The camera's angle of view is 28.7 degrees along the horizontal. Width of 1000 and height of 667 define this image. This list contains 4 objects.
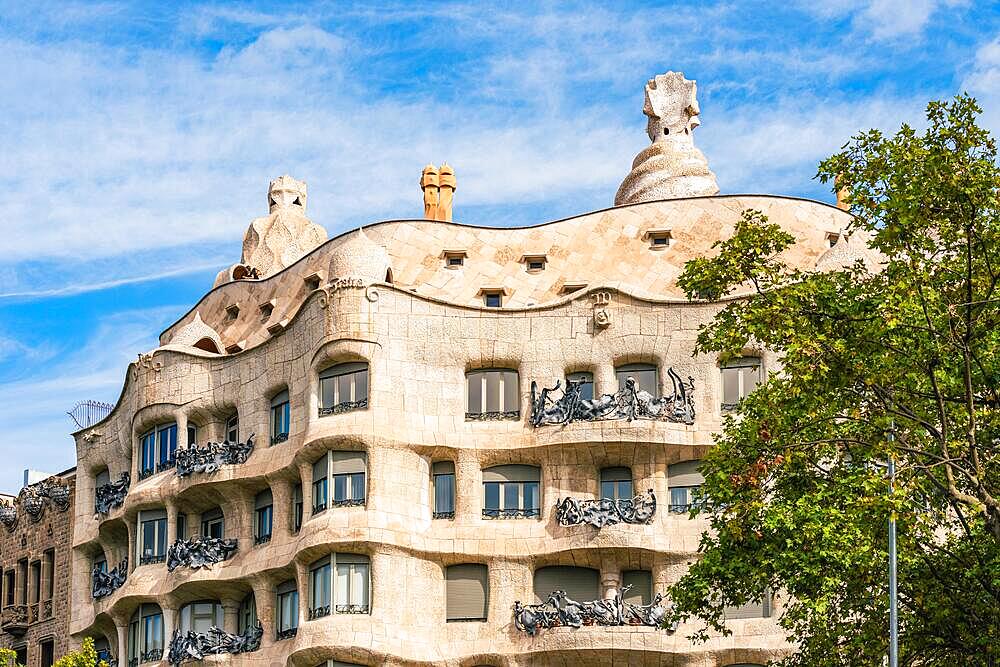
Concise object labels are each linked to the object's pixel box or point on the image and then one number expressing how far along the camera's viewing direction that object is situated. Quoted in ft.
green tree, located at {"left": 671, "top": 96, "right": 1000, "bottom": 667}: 107.34
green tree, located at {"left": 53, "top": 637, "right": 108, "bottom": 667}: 157.38
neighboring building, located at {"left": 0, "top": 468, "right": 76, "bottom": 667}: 204.54
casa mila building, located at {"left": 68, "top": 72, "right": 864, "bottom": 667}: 161.38
